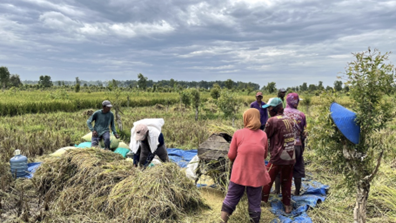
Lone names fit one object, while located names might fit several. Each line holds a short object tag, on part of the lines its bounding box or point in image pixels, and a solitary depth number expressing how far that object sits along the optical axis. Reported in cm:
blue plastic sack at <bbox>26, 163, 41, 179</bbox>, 460
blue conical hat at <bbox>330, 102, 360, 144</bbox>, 233
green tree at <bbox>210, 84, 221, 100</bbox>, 2047
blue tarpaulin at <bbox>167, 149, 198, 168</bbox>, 585
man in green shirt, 539
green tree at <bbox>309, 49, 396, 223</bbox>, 221
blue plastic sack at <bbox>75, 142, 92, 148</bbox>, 583
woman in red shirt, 268
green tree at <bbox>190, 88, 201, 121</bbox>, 1265
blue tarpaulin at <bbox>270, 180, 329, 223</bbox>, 319
